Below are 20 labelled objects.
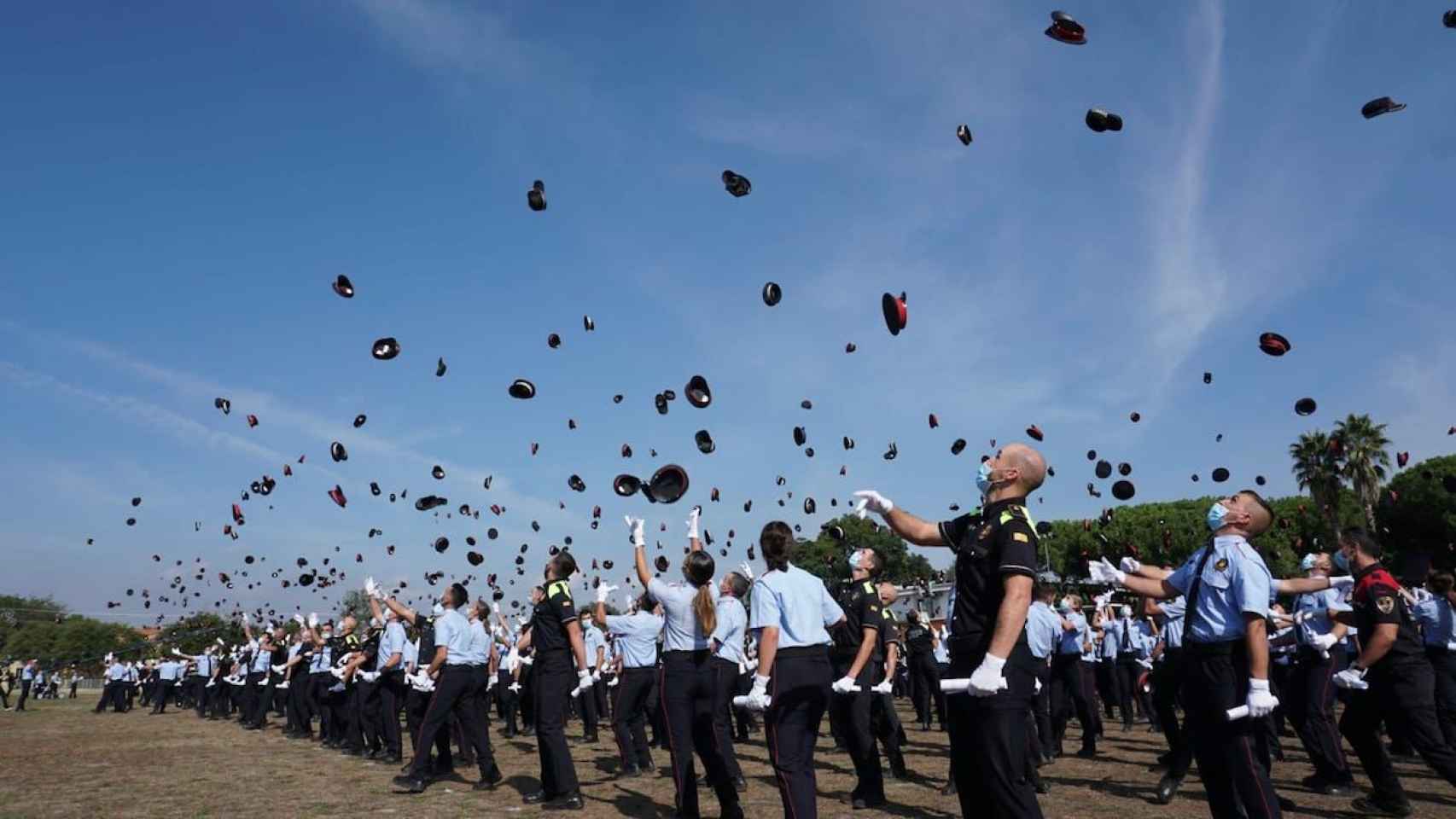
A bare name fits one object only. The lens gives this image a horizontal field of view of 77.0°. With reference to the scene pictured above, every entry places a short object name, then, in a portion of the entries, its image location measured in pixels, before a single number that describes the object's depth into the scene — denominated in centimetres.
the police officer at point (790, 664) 666
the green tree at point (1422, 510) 5675
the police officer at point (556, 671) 1050
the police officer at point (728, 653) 946
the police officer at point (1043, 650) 1071
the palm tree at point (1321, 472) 6172
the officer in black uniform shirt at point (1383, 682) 836
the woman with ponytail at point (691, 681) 930
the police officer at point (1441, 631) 1074
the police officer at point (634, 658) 1164
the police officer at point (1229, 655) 570
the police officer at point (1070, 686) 1373
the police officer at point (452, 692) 1162
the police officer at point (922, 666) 1988
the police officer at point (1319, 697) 1018
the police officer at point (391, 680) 1501
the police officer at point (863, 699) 978
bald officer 456
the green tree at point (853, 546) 9525
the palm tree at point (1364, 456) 6053
